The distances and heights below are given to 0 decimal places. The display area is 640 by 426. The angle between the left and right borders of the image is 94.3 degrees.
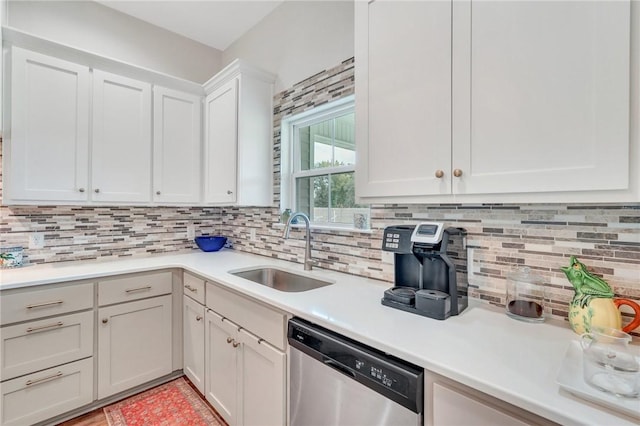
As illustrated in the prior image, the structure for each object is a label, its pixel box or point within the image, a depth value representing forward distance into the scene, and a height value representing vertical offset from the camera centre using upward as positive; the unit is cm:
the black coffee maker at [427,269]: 111 -24
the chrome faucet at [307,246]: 190 -22
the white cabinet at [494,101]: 76 +35
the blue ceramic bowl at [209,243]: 269 -29
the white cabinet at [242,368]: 132 -80
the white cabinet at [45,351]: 160 -81
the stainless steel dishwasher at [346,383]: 86 -57
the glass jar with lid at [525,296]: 107 -31
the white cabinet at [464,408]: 69 -49
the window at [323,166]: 194 +33
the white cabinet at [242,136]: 221 +58
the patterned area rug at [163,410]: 177 -126
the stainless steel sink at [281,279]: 185 -45
